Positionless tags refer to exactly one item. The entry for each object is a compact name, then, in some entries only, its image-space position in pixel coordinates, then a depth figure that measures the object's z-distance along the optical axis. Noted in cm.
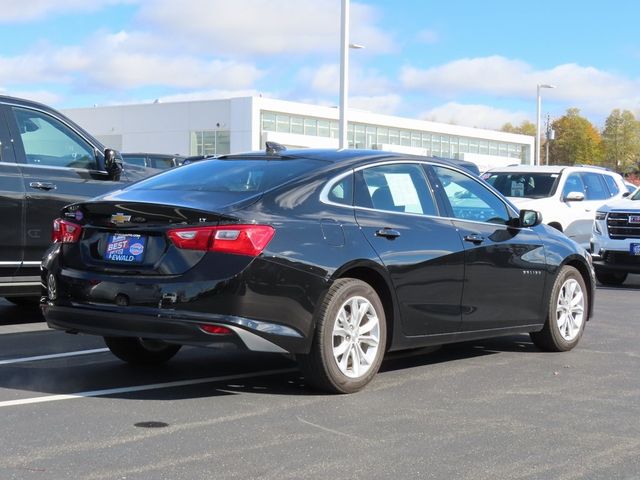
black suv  842
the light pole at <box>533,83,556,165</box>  5419
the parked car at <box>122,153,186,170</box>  1995
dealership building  7062
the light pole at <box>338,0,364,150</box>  2600
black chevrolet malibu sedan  550
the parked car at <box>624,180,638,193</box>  1944
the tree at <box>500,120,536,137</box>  15405
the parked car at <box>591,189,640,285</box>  1407
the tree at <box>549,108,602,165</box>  11144
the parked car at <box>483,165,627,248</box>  1648
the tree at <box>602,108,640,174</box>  11350
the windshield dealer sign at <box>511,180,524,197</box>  1683
